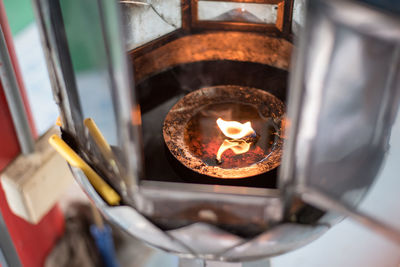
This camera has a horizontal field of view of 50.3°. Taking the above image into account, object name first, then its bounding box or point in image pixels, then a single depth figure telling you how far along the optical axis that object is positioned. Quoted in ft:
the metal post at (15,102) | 2.72
